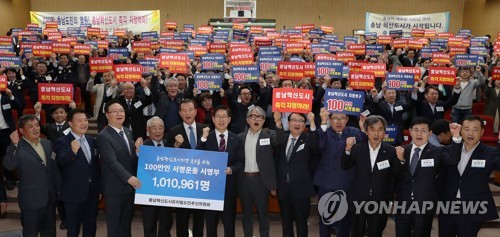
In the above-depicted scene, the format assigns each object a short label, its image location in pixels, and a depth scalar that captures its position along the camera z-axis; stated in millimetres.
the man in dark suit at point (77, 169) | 3844
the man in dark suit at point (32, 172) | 3740
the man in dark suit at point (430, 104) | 5945
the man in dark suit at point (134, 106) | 5805
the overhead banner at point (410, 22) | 17266
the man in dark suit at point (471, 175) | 3635
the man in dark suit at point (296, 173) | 4125
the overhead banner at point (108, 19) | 17516
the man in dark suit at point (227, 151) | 4086
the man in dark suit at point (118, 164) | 3811
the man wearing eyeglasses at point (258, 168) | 4125
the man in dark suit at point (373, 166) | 3855
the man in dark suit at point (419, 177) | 3781
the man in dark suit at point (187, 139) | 4203
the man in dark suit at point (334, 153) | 4105
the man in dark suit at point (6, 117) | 5867
